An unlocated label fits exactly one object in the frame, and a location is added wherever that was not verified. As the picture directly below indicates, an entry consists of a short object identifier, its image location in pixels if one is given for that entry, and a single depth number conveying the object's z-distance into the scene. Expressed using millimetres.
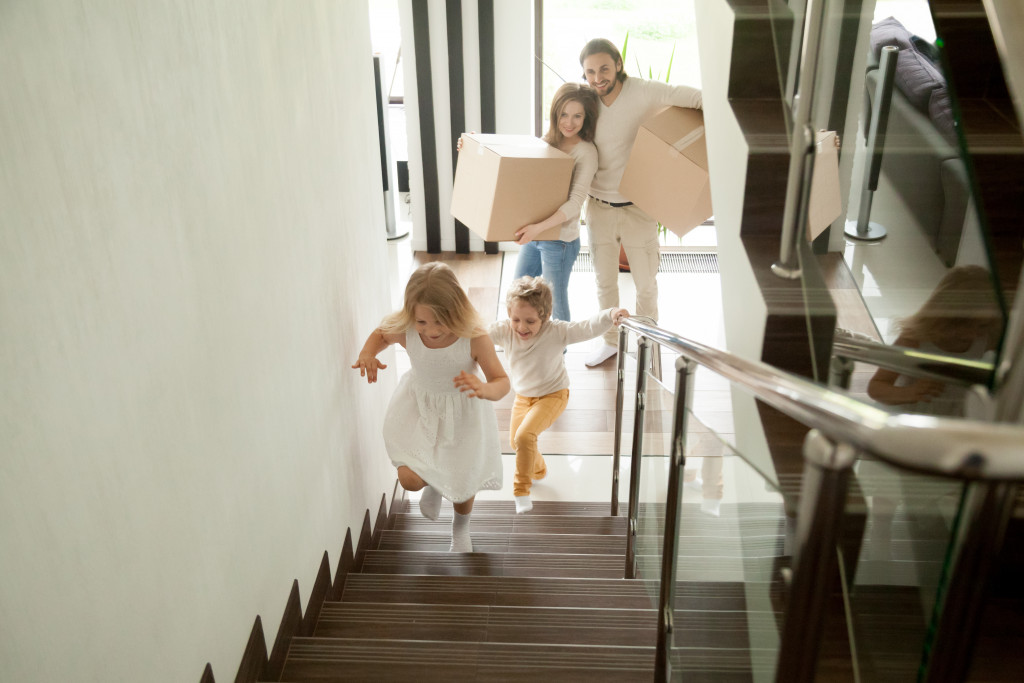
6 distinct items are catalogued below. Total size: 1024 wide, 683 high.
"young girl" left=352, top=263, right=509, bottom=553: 2594
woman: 3533
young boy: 3006
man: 3486
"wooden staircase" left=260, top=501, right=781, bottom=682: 1527
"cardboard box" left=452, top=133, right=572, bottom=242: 3471
